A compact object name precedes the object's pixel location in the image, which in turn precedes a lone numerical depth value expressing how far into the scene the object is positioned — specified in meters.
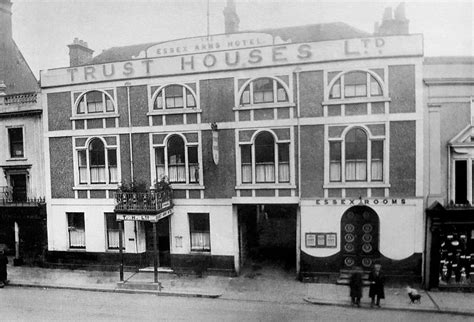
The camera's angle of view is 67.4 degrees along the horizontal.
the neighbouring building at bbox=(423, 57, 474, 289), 13.62
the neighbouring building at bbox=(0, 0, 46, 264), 17.69
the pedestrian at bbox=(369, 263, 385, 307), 12.12
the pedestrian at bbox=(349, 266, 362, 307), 12.18
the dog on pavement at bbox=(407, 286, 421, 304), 12.15
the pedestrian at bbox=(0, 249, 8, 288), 14.94
